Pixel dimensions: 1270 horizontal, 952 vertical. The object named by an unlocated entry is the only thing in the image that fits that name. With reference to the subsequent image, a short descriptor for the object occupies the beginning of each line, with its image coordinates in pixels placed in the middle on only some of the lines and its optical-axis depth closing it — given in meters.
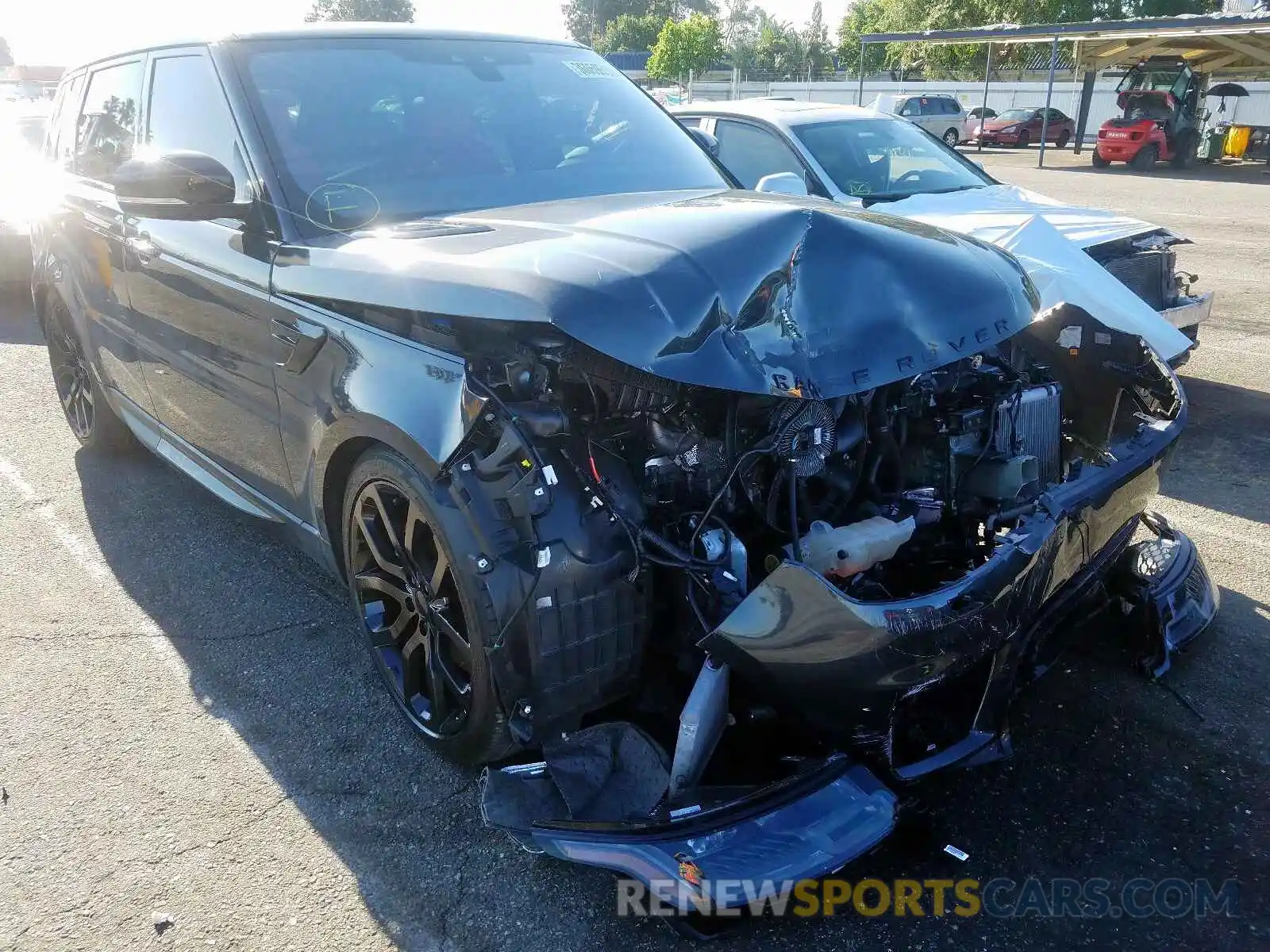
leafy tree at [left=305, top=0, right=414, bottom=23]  82.18
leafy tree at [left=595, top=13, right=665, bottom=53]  80.81
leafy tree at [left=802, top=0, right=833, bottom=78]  52.38
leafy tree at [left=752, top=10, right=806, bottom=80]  49.62
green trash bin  24.91
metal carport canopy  21.45
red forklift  22.91
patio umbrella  23.16
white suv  30.19
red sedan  31.28
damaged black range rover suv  2.21
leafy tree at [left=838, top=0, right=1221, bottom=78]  43.03
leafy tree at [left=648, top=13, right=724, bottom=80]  48.59
